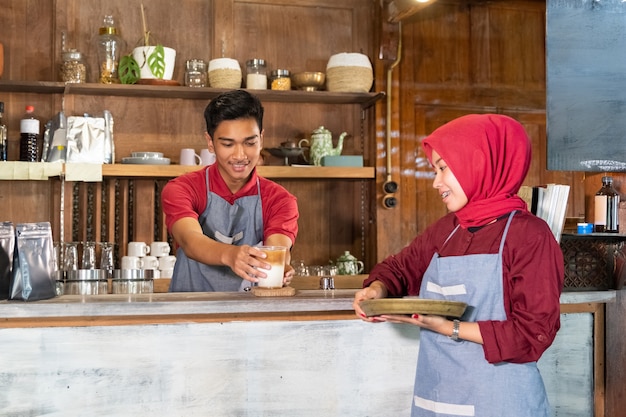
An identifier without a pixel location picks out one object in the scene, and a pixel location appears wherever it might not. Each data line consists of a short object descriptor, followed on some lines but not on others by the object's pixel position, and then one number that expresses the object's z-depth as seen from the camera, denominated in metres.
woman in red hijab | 1.85
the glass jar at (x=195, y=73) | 4.84
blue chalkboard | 3.02
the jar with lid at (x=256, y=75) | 4.89
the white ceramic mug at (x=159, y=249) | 4.75
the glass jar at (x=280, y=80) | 4.91
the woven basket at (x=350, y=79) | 4.92
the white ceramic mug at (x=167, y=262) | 4.70
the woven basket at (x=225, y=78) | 4.79
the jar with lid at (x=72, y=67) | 4.65
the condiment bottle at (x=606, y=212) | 2.96
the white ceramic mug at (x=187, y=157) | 4.79
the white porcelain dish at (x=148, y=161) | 4.70
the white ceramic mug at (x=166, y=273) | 4.69
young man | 2.89
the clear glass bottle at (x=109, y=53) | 4.74
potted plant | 4.72
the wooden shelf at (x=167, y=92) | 4.65
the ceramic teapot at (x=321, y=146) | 4.97
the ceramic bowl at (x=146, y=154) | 4.72
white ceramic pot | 4.72
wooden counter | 2.21
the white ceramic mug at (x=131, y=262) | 4.64
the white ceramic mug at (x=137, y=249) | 4.72
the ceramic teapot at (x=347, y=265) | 4.96
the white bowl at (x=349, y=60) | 4.92
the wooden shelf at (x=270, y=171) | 4.64
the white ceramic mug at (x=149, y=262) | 4.69
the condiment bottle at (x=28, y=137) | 4.64
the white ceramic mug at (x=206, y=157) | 4.86
